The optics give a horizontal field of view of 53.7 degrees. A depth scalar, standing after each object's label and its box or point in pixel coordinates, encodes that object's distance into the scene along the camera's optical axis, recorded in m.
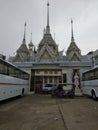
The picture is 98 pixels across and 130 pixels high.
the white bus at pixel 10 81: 7.25
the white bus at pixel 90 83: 9.67
